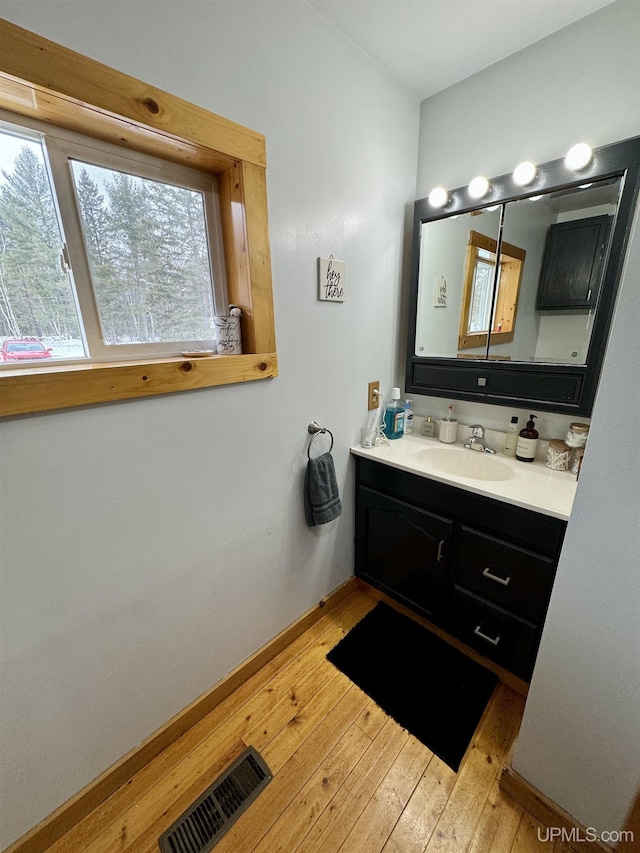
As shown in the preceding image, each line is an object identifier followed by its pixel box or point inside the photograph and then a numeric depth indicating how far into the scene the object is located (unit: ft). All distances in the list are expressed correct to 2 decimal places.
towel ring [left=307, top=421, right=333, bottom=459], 4.42
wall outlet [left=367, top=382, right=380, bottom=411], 5.21
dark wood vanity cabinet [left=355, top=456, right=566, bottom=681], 3.68
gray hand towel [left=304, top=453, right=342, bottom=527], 4.43
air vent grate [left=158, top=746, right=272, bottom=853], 3.08
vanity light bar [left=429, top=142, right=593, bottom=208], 3.57
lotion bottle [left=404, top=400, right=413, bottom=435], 5.74
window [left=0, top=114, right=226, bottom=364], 2.53
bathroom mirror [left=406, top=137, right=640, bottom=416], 3.69
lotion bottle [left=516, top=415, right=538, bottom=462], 4.58
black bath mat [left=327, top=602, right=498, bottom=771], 3.91
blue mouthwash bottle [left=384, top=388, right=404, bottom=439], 5.49
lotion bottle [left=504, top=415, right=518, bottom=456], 4.80
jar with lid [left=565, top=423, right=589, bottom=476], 4.18
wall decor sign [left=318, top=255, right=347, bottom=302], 4.01
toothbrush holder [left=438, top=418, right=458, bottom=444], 5.35
